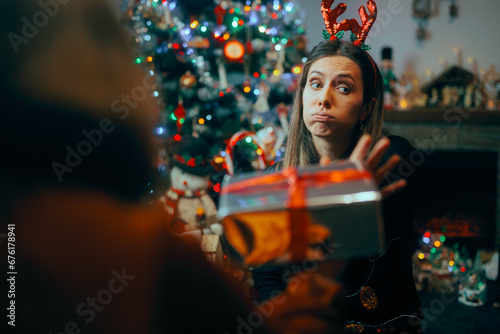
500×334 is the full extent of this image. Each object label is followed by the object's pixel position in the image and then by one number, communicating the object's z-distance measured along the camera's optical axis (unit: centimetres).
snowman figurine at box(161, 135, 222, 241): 275
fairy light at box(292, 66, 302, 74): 358
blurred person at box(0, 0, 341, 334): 50
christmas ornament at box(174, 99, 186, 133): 327
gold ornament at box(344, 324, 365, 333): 96
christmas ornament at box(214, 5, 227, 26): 344
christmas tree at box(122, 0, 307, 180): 313
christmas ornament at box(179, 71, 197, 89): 318
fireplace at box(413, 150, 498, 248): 358
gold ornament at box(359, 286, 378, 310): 95
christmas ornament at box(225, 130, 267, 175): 323
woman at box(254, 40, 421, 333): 94
